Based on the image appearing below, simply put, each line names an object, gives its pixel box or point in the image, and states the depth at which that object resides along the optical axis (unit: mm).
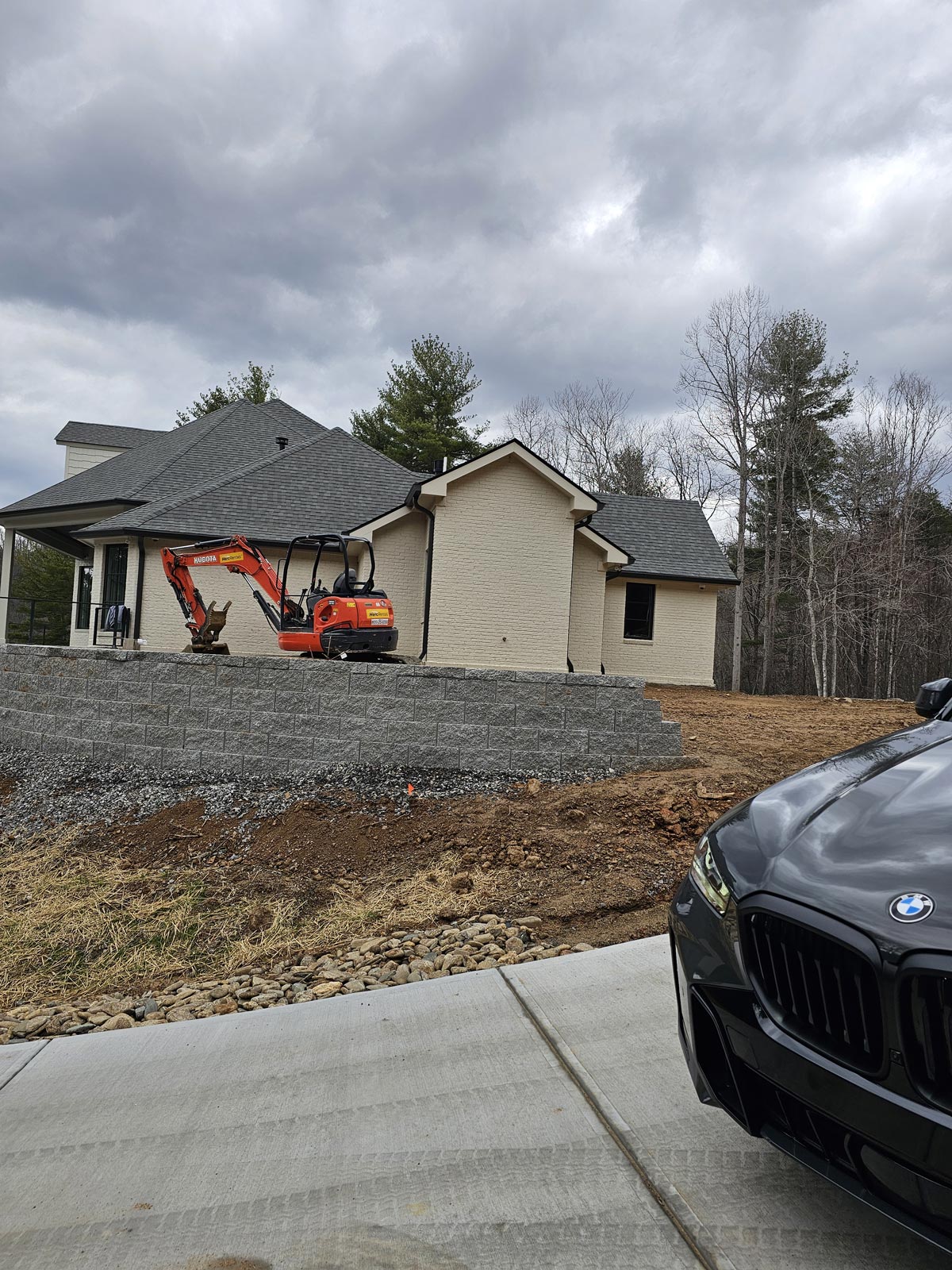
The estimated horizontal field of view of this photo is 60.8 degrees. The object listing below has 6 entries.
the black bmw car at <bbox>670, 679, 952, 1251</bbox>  1478
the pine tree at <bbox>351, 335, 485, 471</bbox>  34469
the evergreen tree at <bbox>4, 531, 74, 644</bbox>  31062
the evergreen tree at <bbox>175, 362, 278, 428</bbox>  37375
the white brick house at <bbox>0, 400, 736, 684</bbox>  15203
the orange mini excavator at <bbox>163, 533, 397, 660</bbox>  10109
